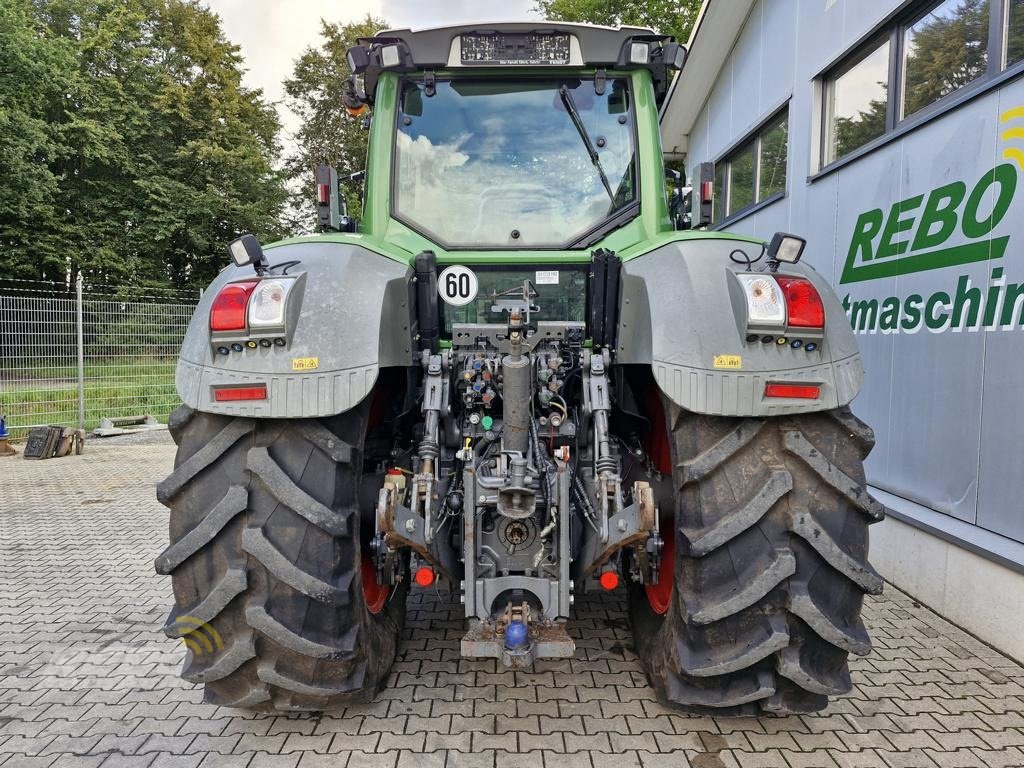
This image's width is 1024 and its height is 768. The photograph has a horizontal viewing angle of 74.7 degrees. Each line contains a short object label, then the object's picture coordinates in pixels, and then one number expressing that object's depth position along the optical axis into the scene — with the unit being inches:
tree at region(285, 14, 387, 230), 1017.5
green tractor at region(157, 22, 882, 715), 87.0
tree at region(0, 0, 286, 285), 840.3
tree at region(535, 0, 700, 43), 782.5
